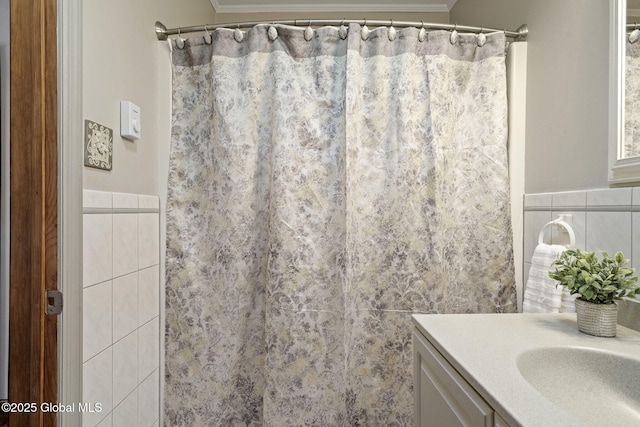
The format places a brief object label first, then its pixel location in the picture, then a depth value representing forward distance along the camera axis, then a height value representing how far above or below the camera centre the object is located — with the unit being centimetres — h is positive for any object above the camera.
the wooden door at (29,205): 85 +1
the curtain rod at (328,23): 142 +83
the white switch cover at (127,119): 120 +33
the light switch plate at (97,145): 101 +21
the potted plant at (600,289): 82 -20
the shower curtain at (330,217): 143 -4
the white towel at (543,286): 106 -26
